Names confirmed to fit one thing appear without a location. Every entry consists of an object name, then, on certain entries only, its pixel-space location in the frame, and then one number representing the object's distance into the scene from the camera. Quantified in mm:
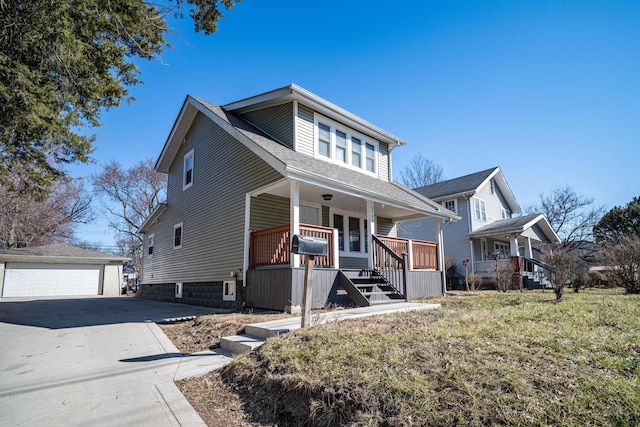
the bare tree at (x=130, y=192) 28750
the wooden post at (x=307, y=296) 5305
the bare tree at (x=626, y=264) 10867
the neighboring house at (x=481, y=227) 20109
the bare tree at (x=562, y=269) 8977
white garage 19062
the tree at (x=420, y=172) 35219
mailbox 5340
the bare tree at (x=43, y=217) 19153
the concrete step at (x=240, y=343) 4902
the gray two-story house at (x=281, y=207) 8586
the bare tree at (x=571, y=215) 27703
